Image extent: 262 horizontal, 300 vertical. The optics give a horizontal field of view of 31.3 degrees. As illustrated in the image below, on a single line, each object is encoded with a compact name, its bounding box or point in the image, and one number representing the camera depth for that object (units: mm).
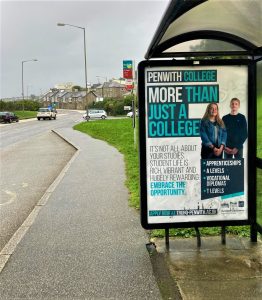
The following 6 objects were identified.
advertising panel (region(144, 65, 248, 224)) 4820
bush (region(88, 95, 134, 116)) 81625
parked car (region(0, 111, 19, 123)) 56344
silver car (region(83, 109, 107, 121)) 62834
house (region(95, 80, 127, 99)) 154000
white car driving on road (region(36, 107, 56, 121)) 60969
